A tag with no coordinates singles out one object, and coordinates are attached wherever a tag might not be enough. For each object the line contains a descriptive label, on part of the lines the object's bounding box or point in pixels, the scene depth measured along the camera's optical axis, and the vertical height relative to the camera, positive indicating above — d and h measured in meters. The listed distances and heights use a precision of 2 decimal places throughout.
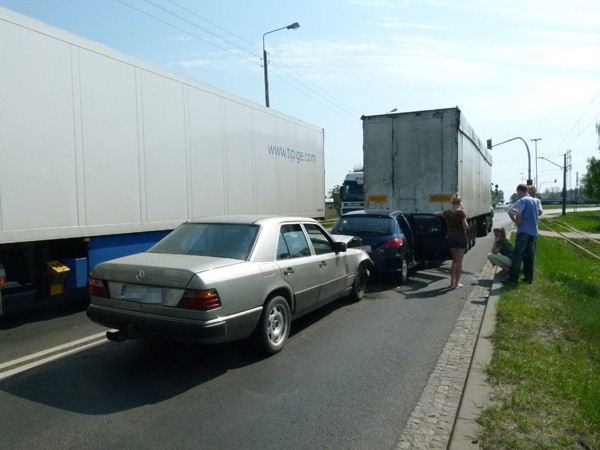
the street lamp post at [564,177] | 55.48 +1.78
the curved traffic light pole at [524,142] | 35.68 +3.43
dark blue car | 10.02 -0.81
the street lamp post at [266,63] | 22.84 +6.05
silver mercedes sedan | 4.78 -0.83
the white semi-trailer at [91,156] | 6.36 +0.67
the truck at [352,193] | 25.53 +0.22
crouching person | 10.16 -1.12
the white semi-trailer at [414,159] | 13.17 +0.95
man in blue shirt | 9.42 -0.70
